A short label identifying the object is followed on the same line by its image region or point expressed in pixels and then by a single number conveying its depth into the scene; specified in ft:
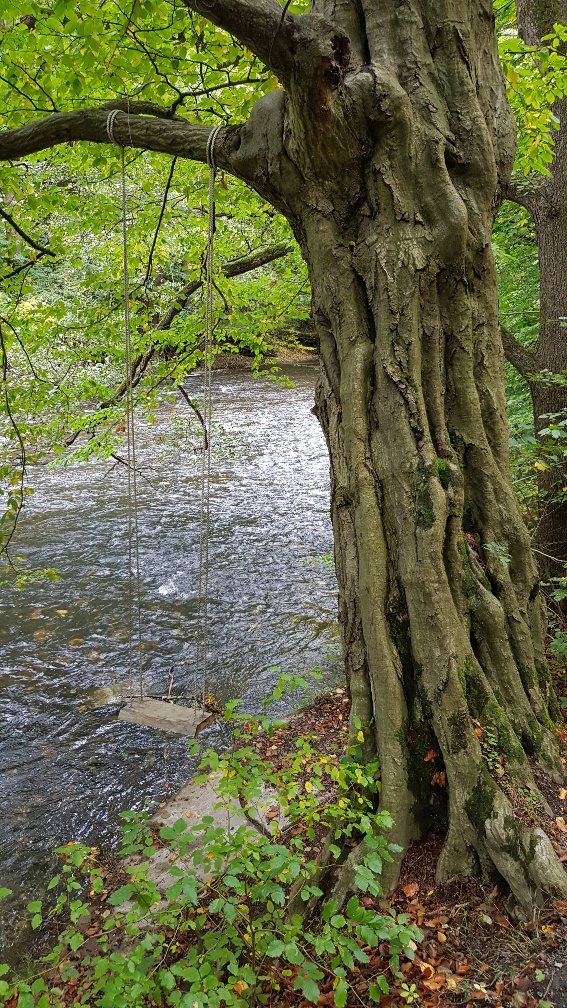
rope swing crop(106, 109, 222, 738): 10.09
